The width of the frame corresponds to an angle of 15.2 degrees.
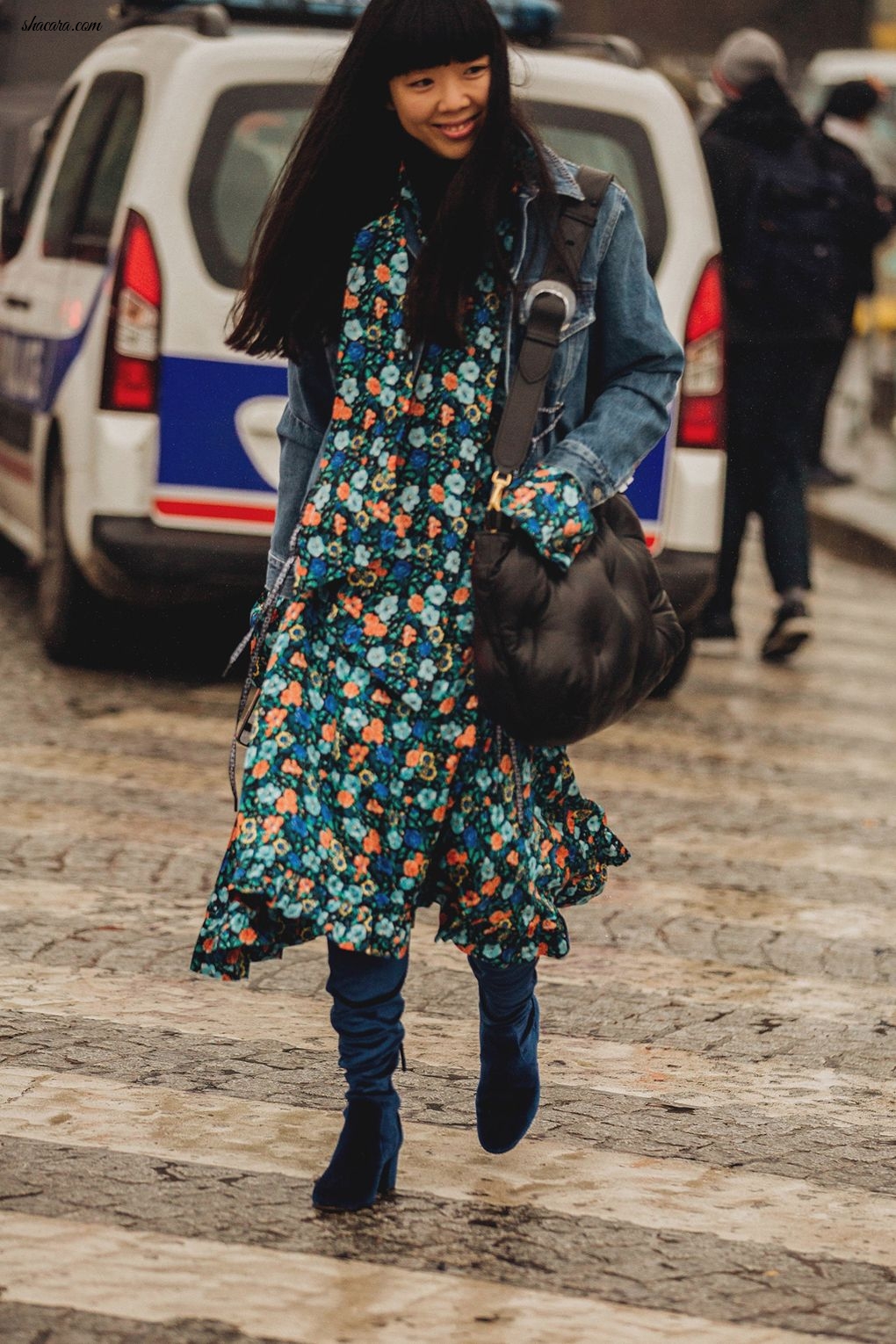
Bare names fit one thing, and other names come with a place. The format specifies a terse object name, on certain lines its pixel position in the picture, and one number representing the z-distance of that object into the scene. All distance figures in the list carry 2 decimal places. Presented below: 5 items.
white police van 9.53
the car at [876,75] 29.56
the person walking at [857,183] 14.70
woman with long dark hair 4.42
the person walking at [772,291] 12.01
